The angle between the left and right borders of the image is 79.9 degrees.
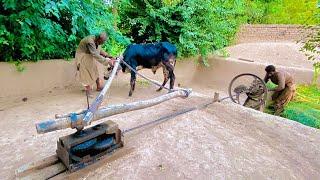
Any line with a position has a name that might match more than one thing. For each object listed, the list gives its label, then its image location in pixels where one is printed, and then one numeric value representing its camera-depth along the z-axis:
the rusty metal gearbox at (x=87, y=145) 1.81
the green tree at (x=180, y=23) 5.92
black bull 4.11
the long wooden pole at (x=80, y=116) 1.64
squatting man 4.12
